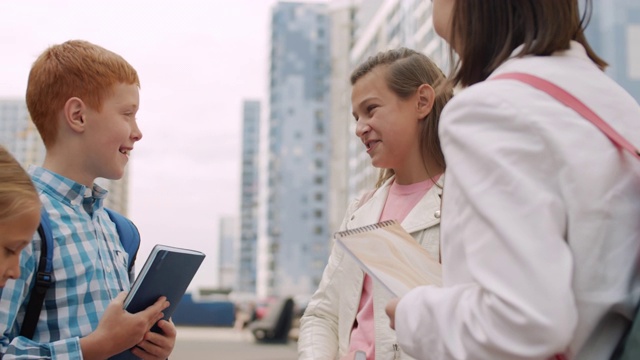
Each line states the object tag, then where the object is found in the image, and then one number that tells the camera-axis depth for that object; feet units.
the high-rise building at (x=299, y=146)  203.00
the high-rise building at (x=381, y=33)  123.85
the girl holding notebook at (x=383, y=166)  5.54
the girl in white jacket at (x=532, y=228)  2.82
